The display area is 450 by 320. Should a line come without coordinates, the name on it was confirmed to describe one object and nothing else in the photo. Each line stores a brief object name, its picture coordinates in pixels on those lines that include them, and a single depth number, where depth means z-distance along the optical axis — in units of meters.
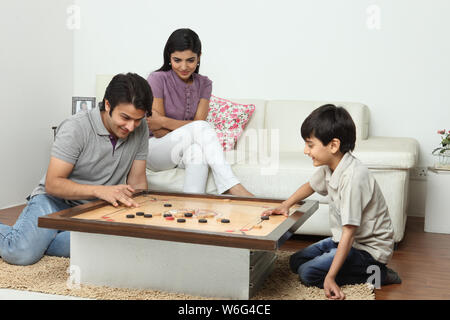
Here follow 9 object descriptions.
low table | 1.53
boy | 1.72
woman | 2.40
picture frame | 3.69
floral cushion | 3.09
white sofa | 2.41
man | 1.91
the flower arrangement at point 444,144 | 2.99
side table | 2.83
